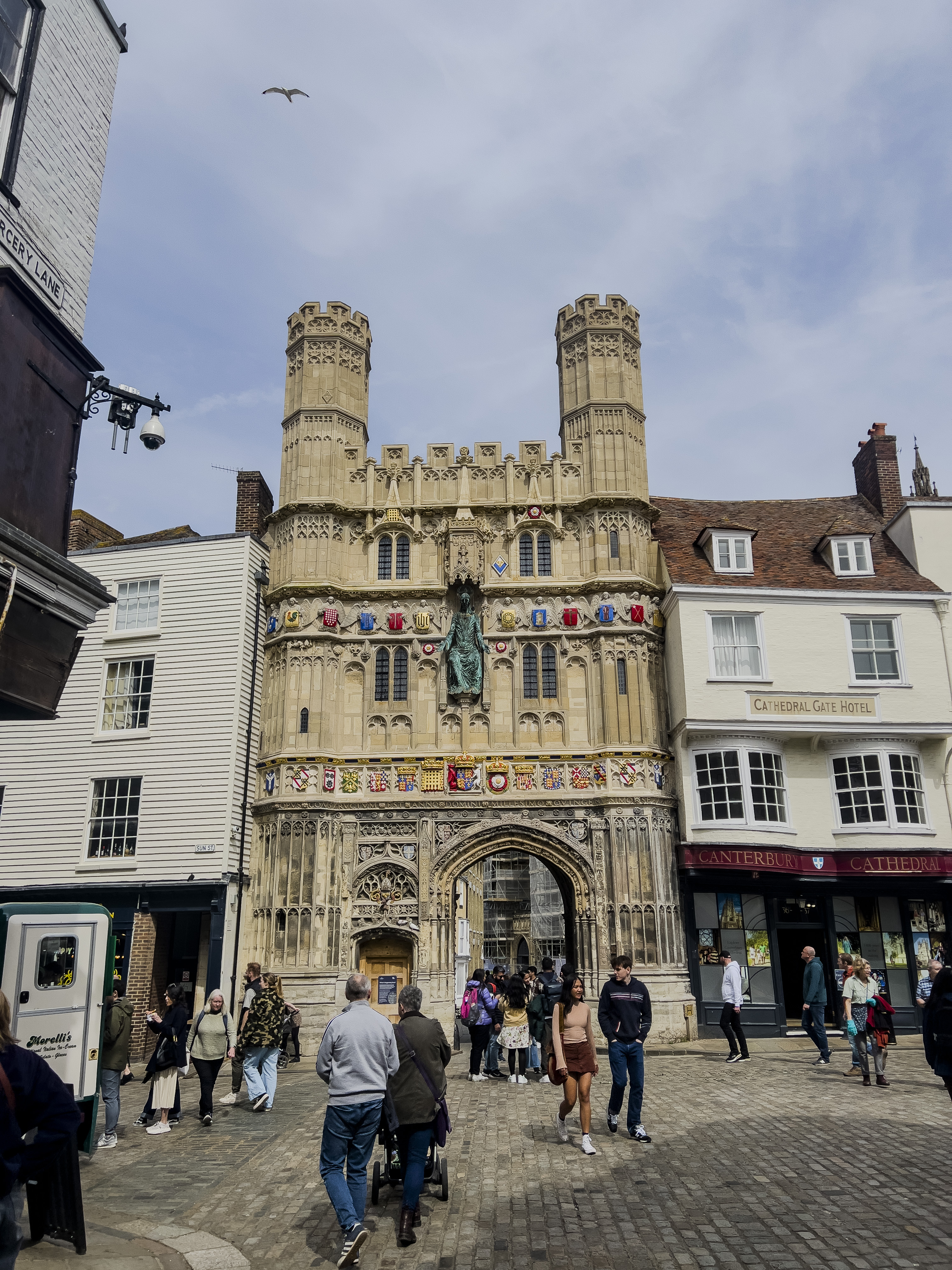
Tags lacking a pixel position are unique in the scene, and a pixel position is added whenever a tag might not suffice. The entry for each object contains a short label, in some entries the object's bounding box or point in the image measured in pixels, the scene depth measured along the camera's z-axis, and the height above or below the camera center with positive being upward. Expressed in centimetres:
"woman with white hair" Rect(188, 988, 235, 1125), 1355 -148
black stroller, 902 -216
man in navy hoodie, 1118 -106
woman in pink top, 1094 -125
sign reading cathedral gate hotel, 2412 +537
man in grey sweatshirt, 745 -123
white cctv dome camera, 1206 +603
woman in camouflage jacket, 1388 -152
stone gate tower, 2397 +634
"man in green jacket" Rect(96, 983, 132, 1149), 1234 -146
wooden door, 2412 -85
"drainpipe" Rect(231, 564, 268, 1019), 2462 +587
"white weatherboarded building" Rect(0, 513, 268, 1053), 2391 +421
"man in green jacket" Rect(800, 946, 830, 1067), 1756 -121
